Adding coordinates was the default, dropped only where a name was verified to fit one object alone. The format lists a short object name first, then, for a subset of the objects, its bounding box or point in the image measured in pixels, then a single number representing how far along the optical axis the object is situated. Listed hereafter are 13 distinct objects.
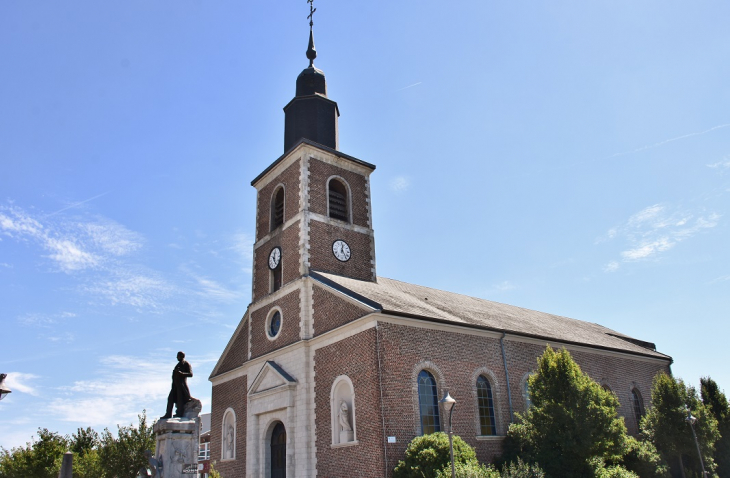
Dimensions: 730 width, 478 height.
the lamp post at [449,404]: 12.22
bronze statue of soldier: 13.54
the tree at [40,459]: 28.98
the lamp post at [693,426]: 20.80
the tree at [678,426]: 21.98
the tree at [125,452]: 23.81
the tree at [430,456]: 14.37
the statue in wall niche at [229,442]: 22.28
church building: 16.70
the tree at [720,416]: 24.08
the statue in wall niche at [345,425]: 16.77
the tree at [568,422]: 15.77
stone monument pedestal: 12.47
